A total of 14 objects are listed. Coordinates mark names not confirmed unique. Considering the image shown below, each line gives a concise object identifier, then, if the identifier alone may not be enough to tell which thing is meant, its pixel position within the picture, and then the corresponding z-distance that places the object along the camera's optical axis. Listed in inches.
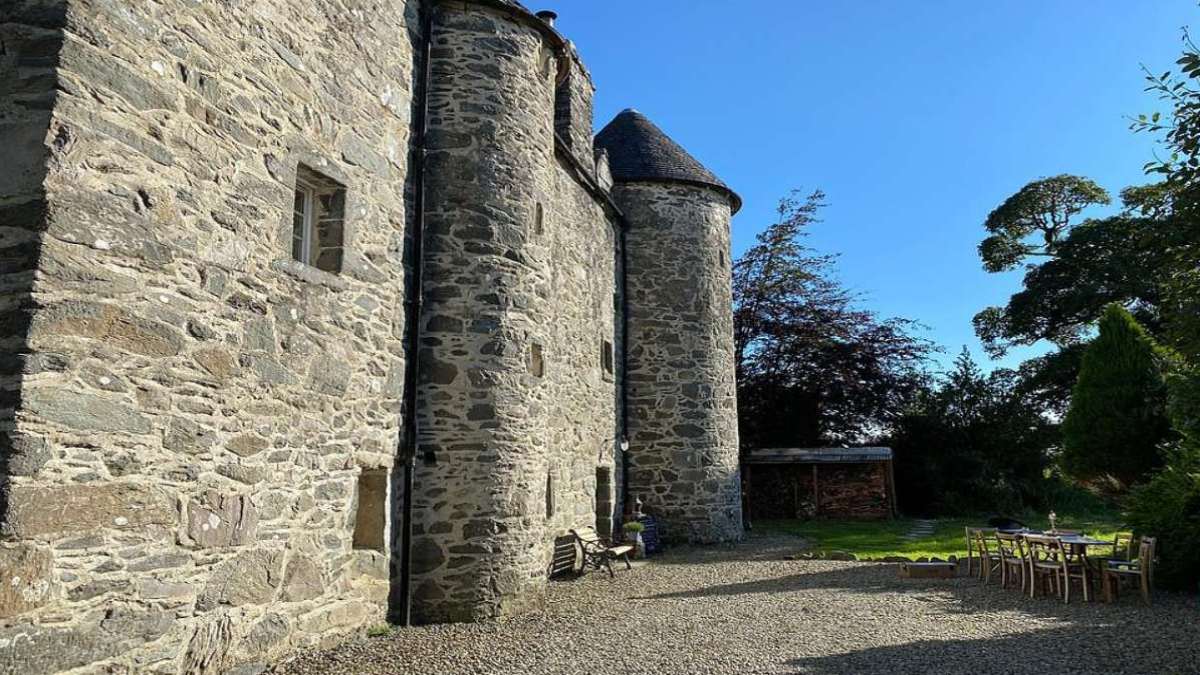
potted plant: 506.2
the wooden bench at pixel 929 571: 439.2
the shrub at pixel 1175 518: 373.1
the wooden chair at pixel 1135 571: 354.3
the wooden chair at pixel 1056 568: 363.2
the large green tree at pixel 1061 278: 954.7
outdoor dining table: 360.9
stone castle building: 179.5
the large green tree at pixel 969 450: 855.1
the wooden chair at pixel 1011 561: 392.1
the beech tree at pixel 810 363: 919.7
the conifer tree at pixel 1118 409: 577.3
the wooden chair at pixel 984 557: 422.0
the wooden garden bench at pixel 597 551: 434.3
